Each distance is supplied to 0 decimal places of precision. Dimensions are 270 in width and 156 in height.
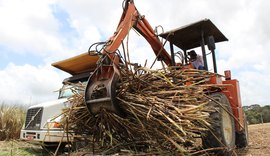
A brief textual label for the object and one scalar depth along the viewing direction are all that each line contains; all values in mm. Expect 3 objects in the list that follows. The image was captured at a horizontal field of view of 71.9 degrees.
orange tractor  2461
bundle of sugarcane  2277
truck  4670
